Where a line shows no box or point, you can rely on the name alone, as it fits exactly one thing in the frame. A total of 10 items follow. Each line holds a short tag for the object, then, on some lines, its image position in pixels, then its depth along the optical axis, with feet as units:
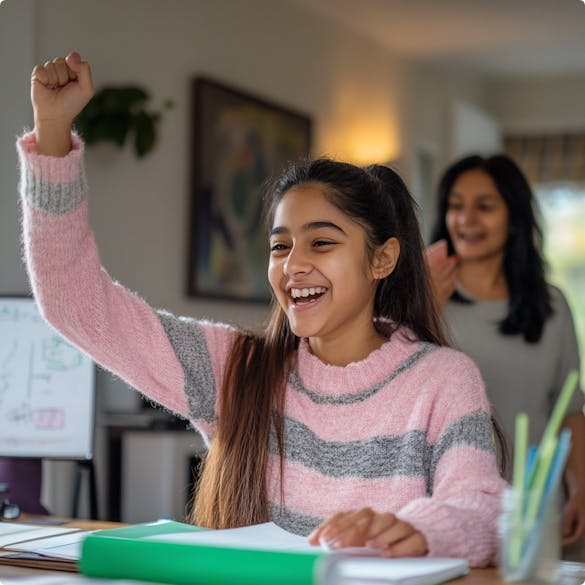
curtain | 23.02
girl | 5.07
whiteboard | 7.93
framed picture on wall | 14.94
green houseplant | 12.80
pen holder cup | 3.64
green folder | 3.64
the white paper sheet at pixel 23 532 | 5.29
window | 23.18
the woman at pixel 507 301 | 8.87
